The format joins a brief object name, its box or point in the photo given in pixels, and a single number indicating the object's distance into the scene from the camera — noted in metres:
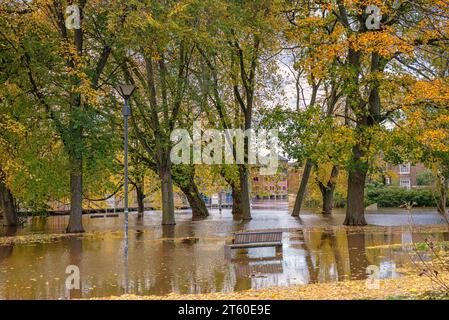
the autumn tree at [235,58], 26.95
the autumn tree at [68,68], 23.70
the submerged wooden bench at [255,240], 16.42
